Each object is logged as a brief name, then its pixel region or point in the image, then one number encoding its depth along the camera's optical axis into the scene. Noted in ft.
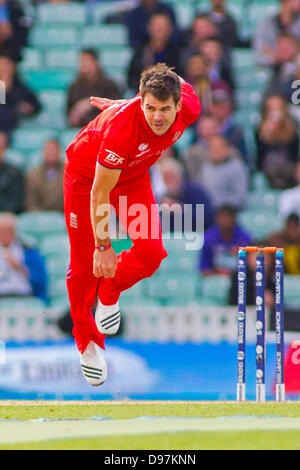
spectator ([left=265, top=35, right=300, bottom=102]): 41.14
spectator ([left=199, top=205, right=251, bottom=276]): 36.52
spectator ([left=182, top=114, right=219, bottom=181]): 38.91
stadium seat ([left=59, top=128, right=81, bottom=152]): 40.68
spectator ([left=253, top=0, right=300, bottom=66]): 42.78
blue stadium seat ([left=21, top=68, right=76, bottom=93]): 43.42
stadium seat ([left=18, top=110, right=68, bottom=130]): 42.37
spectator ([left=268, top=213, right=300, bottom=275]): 35.86
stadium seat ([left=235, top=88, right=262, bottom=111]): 42.68
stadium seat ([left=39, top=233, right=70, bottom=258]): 37.58
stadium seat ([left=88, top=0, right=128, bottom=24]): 44.66
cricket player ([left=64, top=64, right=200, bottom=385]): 21.26
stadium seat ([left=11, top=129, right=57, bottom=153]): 41.70
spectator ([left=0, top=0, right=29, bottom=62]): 43.39
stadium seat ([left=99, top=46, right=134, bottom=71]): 43.55
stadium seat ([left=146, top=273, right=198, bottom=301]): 36.88
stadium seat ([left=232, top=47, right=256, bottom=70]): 43.45
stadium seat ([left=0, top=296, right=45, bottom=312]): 35.63
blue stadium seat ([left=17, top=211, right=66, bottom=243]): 38.42
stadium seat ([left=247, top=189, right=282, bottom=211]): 39.81
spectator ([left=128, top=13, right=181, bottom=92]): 41.57
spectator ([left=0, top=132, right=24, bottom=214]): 38.47
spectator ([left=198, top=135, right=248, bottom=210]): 38.52
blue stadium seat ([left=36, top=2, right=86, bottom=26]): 44.70
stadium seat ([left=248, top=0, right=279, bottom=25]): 44.01
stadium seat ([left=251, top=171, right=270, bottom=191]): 40.24
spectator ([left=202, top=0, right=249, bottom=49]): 42.50
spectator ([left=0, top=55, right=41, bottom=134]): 41.50
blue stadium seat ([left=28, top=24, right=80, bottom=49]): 44.34
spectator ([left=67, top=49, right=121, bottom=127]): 40.29
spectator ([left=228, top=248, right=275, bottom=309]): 33.42
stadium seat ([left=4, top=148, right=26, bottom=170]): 40.01
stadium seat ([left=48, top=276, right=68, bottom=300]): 36.47
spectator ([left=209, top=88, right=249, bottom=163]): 39.96
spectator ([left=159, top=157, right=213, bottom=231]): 37.05
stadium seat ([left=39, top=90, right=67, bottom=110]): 42.96
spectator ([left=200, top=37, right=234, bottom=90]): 41.27
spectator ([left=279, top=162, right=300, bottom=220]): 37.78
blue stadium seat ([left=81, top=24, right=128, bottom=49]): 44.14
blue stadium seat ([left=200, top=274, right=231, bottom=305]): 36.06
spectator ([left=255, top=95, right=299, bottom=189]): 39.63
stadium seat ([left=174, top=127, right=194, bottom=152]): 40.16
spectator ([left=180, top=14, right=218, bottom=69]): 41.34
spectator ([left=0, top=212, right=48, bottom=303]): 35.70
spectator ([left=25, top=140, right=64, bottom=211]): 38.29
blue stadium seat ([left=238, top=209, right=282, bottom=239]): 38.58
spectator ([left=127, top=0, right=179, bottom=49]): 42.22
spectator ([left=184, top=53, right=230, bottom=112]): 40.73
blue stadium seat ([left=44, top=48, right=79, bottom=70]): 43.73
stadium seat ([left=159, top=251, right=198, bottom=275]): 37.27
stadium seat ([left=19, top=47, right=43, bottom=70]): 44.01
